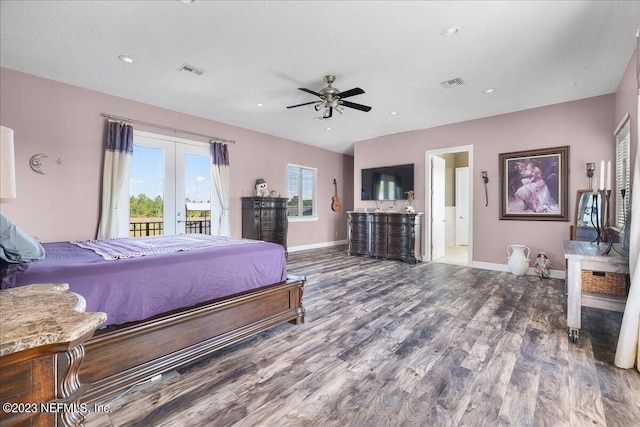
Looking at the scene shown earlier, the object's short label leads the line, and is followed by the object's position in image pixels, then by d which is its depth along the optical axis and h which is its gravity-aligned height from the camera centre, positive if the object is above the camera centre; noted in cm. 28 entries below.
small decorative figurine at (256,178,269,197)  609 +51
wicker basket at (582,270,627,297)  232 -59
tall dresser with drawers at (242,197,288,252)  573 -15
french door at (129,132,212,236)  462 +45
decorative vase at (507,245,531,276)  466 -81
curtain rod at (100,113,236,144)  421 +144
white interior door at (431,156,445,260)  607 +10
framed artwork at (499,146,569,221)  454 +46
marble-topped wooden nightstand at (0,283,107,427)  67 -39
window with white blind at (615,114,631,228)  328 +64
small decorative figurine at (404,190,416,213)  605 +20
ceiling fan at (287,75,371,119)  359 +149
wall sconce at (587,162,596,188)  416 +64
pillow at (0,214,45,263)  166 -21
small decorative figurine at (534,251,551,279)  453 -87
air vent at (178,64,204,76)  341 +176
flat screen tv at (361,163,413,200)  626 +69
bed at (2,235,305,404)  167 -64
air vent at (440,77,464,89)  373 +175
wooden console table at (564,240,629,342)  231 -64
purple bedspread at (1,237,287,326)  166 -45
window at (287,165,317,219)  728 +55
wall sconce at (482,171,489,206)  521 +55
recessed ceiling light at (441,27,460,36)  264 +172
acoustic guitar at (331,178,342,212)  838 +26
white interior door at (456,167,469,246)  807 +17
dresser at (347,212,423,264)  583 -50
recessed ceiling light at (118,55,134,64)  321 +176
